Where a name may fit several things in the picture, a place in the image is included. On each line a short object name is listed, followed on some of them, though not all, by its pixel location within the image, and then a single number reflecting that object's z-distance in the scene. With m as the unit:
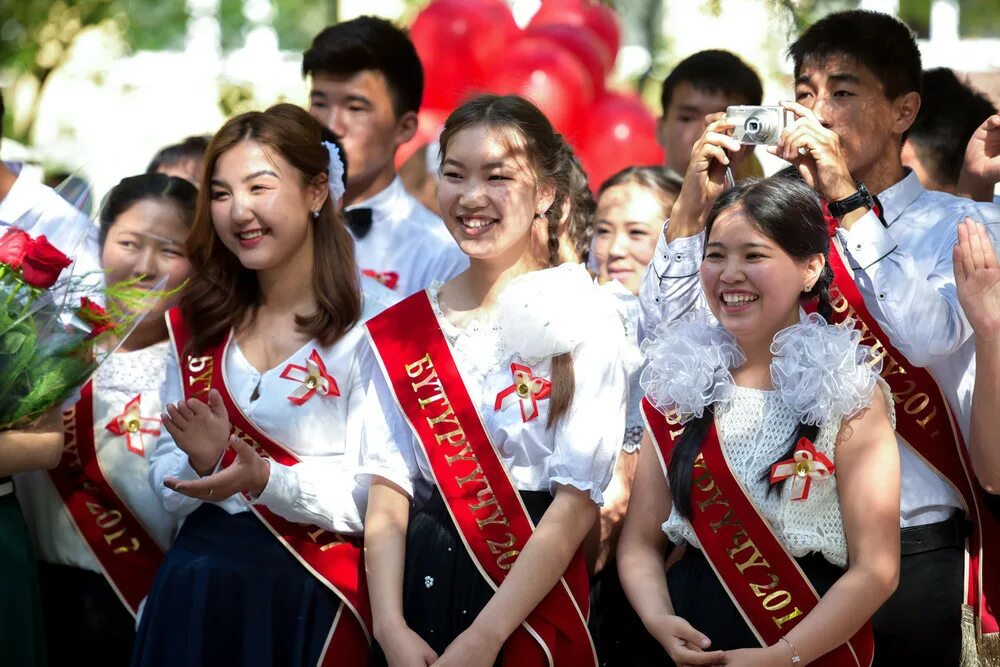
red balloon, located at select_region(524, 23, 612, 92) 13.97
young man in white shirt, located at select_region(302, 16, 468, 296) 10.08
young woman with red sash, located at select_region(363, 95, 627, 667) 6.42
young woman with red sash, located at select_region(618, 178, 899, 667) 5.97
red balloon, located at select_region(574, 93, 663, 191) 14.05
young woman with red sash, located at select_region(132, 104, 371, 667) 6.86
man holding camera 6.48
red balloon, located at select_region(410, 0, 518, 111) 14.01
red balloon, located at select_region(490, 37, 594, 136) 13.30
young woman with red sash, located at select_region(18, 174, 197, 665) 7.81
